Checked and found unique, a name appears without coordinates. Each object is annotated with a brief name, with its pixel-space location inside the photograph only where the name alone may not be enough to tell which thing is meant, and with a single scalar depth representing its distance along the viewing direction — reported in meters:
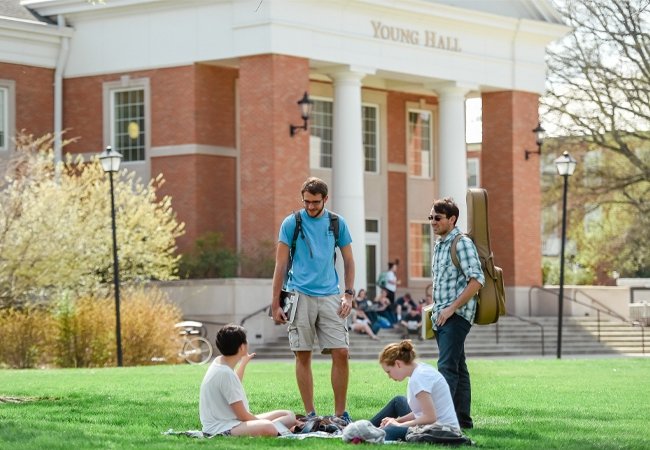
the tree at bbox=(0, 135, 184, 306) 31.84
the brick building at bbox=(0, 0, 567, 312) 38.81
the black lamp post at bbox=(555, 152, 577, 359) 34.67
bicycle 32.09
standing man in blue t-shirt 13.35
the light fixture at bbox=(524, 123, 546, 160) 45.88
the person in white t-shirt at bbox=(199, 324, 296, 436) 11.91
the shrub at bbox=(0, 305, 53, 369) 29.78
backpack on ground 11.80
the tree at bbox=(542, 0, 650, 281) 49.72
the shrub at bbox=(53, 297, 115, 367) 29.58
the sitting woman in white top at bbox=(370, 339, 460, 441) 11.74
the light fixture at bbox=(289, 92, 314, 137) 38.75
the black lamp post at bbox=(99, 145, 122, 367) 28.98
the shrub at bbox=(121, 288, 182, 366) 30.39
